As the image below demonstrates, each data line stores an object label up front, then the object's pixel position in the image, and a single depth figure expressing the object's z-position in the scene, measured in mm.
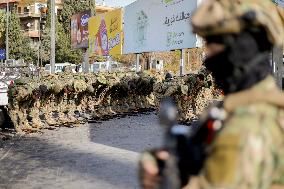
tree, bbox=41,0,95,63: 62375
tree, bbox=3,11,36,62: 64062
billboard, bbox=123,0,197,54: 14562
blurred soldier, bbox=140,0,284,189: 1552
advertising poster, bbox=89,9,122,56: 23953
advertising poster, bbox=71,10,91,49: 29922
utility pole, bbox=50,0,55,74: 23841
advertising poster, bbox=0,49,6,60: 50112
